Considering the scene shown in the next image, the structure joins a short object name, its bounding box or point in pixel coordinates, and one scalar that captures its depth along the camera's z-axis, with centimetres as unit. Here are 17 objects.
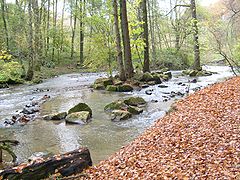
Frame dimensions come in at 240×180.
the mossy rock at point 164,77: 2052
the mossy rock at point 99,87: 1779
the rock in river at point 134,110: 1125
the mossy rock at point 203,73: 2264
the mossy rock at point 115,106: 1197
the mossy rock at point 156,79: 1844
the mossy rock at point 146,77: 1837
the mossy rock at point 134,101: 1260
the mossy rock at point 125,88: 1636
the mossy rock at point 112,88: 1662
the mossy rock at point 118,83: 1708
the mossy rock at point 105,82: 1788
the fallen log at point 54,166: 560
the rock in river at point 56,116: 1098
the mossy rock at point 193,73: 2294
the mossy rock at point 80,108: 1123
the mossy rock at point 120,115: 1055
